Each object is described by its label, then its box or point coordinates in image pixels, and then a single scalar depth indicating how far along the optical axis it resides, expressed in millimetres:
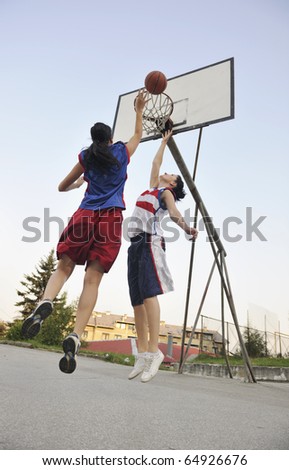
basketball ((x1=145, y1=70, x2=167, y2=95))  3221
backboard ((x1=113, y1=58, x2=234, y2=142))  4398
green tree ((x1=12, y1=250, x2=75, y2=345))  16000
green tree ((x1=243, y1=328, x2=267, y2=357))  15313
